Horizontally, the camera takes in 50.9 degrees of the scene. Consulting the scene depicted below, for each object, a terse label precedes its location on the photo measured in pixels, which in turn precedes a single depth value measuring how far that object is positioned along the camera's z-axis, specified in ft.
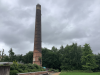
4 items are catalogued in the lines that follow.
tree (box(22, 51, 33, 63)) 176.21
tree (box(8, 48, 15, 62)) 178.91
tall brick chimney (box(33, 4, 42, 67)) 105.50
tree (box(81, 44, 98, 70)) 111.53
